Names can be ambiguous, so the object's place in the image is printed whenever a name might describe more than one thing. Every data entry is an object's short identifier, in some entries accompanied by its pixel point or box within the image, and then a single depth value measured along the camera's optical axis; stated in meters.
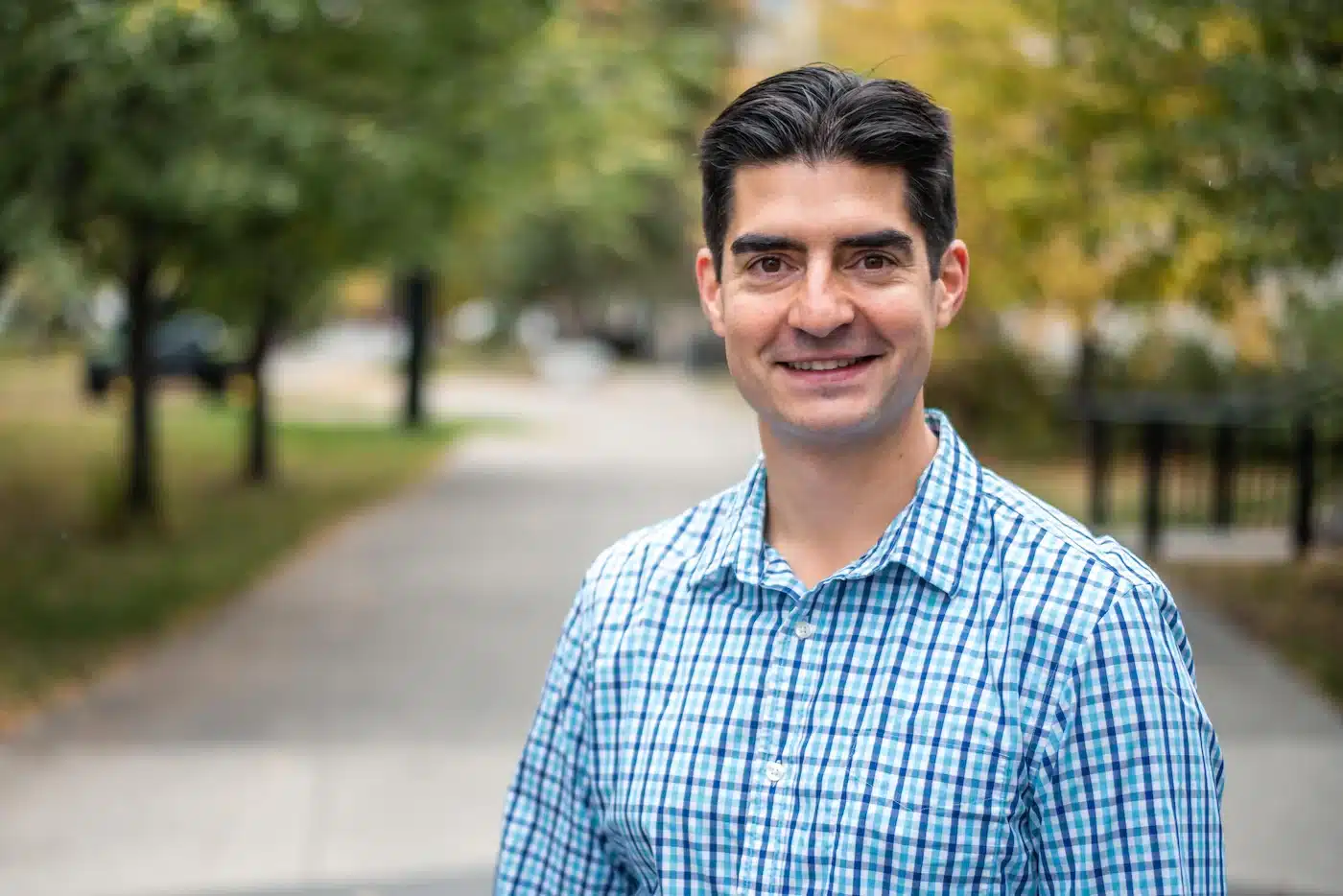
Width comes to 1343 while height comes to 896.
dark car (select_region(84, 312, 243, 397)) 31.55
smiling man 1.81
